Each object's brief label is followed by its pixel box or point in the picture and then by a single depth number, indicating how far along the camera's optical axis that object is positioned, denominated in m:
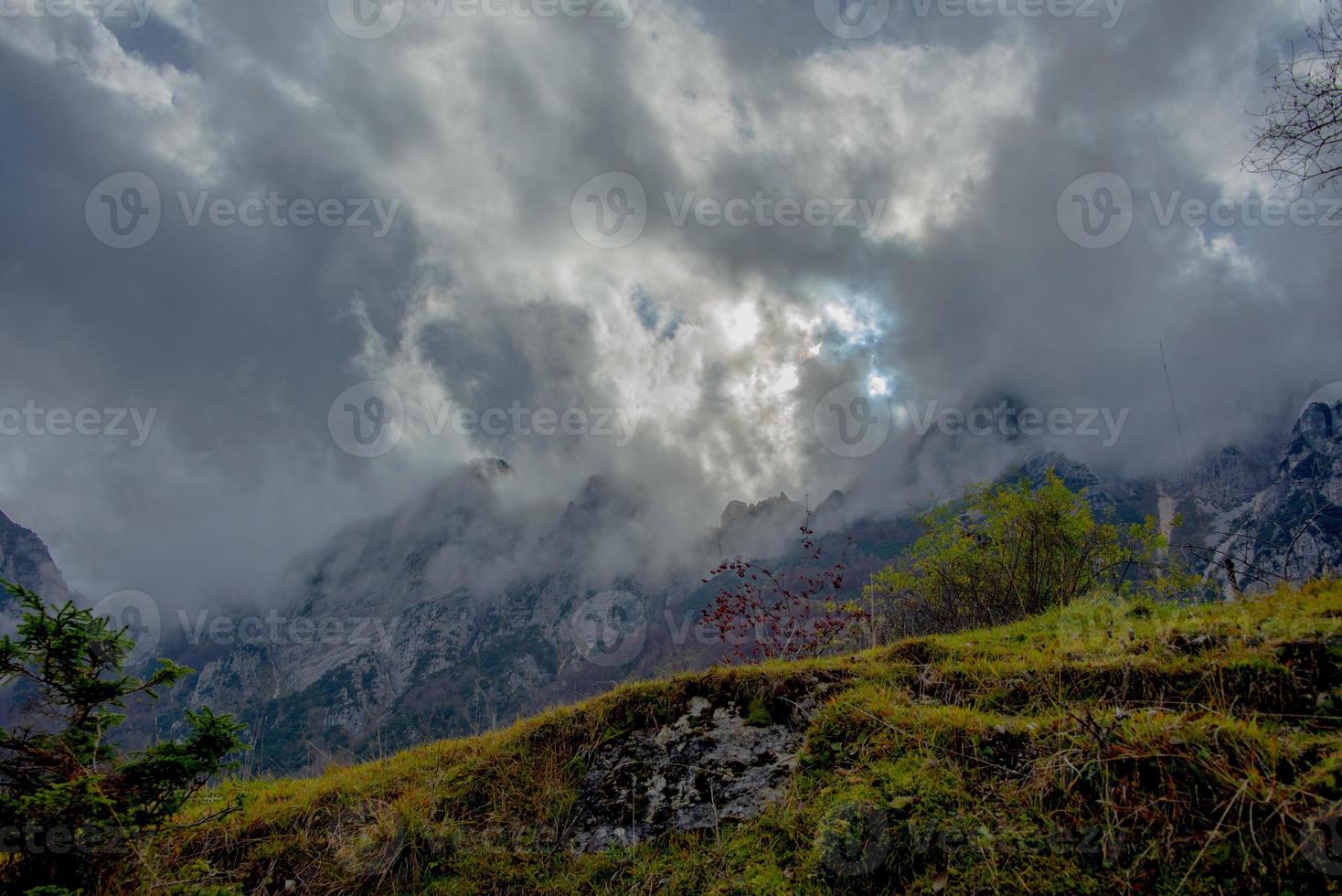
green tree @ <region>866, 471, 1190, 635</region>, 9.48
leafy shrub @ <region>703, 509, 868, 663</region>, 9.59
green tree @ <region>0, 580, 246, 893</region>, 4.08
